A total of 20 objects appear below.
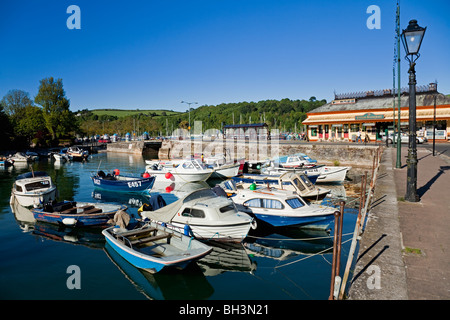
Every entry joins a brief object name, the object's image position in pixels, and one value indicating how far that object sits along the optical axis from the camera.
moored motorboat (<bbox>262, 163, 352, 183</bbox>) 29.06
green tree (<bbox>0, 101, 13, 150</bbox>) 60.62
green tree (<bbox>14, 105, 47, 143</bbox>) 73.40
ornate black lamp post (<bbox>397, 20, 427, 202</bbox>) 11.22
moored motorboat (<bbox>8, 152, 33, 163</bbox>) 54.87
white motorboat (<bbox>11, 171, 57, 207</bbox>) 20.44
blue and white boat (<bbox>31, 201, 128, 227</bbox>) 16.19
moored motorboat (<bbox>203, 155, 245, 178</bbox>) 34.44
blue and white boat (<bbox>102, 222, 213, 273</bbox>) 10.43
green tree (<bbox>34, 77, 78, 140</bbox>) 79.19
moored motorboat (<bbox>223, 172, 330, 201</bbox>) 20.02
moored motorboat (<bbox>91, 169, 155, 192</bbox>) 26.42
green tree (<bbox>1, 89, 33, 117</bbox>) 85.71
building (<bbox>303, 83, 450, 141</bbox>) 44.41
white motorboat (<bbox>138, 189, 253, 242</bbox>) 13.71
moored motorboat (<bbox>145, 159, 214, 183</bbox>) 31.81
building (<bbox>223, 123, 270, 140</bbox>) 62.59
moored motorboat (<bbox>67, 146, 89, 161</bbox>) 59.47
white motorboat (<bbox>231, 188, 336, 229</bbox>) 15.15
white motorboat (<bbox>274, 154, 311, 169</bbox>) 33.47
